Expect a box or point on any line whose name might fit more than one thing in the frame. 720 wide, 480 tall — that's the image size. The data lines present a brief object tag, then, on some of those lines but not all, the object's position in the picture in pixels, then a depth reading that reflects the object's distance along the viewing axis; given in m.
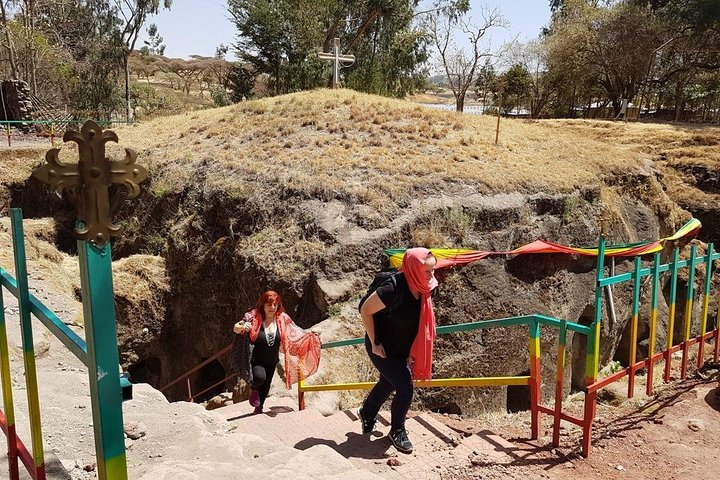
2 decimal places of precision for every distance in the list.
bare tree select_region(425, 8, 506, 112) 34.28
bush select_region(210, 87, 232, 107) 27.66
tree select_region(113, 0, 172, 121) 32.56
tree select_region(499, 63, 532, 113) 34.81
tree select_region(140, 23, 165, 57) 57.00
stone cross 16.53
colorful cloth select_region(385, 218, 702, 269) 9.33
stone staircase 4.30
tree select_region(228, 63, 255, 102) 26.28
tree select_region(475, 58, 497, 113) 37.61
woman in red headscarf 4.07
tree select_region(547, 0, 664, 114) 30.72
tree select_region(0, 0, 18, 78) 27.38
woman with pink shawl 5.63
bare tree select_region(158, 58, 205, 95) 51.62
